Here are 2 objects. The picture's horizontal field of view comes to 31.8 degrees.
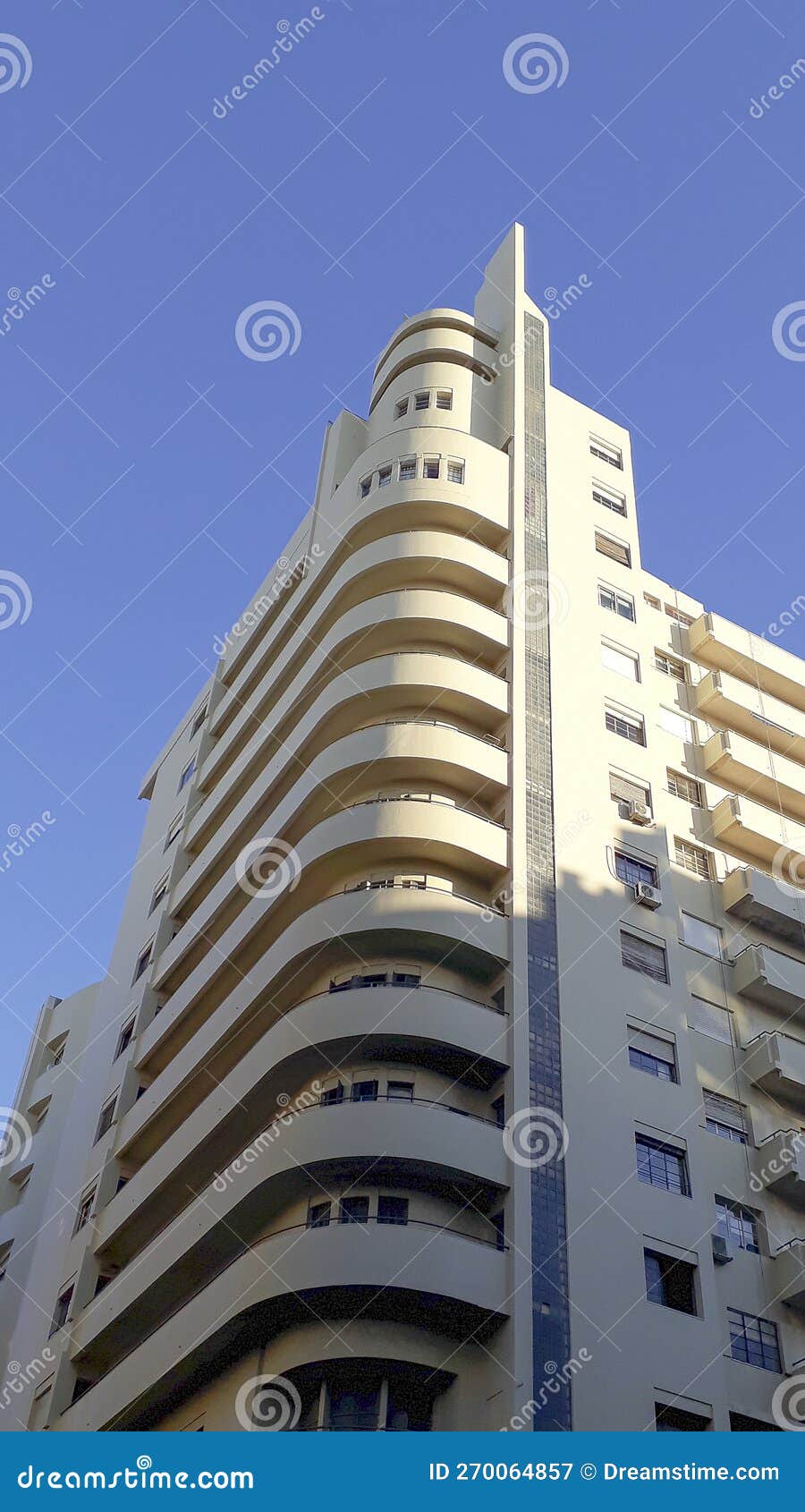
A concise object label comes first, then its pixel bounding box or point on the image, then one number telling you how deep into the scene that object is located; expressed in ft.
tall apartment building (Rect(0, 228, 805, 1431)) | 80.18
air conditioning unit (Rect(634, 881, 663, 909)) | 103.96
